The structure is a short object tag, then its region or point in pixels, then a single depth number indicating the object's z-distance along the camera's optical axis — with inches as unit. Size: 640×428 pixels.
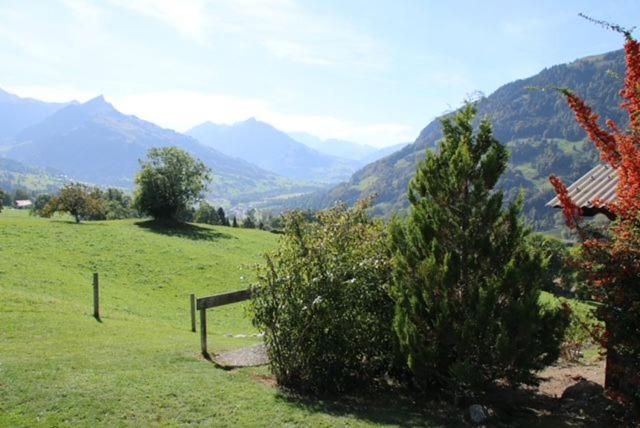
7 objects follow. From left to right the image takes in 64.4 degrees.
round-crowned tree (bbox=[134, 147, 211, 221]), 2513.5
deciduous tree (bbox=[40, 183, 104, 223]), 2426.2
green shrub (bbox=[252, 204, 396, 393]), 433.7
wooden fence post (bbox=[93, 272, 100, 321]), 798.0
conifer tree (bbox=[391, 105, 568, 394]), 357.7
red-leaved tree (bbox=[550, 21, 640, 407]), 293.3
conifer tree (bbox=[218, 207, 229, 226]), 3677.7
